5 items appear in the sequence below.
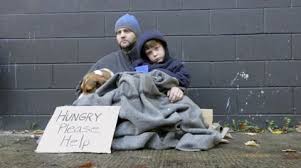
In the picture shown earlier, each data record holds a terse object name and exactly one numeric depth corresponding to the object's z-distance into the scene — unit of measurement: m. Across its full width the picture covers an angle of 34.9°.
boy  3.38
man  3.70
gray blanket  2.95
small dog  3.26
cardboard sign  2.89
